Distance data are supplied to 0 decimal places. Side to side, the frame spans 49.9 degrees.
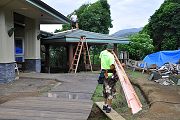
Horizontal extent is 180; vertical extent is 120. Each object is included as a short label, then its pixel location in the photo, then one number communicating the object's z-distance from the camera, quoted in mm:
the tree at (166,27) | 20050
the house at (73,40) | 10112
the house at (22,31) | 6950
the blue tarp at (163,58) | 12935
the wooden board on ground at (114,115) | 3836
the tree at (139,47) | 17594
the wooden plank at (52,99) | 4344
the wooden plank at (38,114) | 3345
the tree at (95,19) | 18283
